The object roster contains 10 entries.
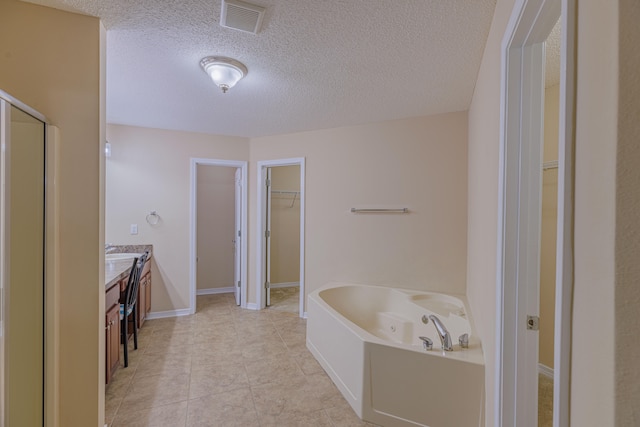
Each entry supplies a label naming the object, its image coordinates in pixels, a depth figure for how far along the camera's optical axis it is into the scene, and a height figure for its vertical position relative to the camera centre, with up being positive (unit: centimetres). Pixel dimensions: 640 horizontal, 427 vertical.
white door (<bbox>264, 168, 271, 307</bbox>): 422 -40
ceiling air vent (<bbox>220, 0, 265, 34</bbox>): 148 +100
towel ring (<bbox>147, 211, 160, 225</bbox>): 377 -10
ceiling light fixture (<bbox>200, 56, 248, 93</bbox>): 202 +97
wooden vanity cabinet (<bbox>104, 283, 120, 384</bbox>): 218 -90
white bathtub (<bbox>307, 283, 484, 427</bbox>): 178 -105
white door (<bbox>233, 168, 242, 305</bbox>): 427 -28
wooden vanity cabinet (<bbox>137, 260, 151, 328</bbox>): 329 -97
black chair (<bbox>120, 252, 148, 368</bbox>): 254 -79
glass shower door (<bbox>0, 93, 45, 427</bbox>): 124 -26
